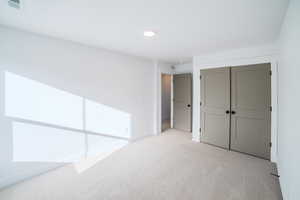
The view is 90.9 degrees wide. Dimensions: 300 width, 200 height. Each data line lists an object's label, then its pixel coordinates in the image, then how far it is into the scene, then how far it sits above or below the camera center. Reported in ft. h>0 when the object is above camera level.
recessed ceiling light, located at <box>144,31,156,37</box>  7.67 +3.46
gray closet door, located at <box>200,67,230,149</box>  11.57 -0.62
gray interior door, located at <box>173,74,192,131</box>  15.90 -0.39
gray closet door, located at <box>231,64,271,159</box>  9.78 -0.78
